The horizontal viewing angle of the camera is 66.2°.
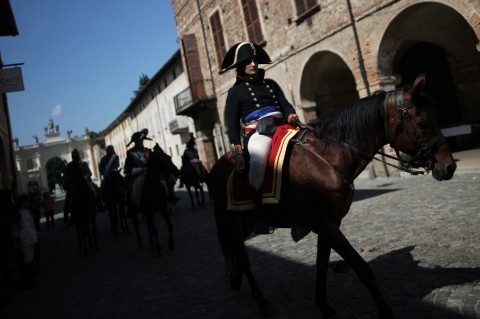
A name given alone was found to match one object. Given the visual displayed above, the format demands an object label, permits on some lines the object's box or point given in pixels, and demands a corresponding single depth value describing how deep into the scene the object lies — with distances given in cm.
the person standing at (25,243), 702
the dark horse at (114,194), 1077
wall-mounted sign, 944
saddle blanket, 338
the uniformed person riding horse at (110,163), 1066
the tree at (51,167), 9066
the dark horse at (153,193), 779
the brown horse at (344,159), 292
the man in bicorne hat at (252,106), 364
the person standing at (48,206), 1641
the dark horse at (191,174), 1374
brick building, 1149
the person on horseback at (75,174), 902
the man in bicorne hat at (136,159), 853
